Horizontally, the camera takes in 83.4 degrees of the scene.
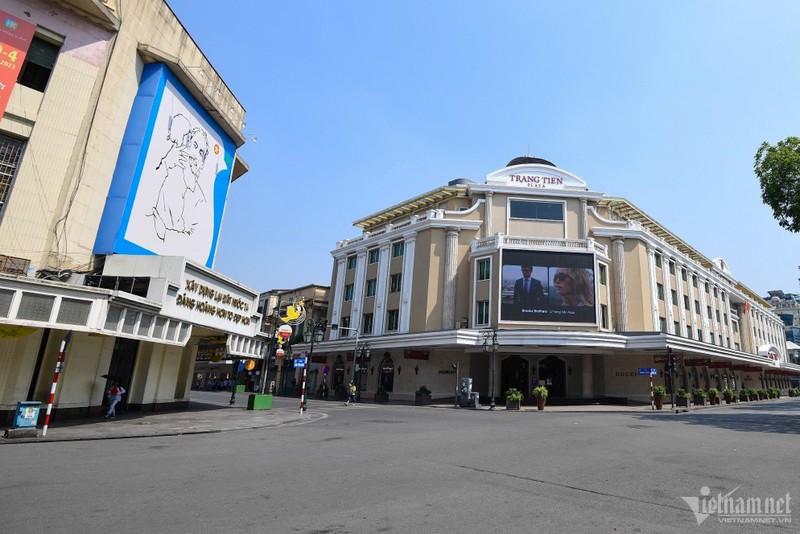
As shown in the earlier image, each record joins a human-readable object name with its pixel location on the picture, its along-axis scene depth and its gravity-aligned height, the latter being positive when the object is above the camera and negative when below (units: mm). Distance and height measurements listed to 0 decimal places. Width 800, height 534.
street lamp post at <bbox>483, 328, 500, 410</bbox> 30812 +2865
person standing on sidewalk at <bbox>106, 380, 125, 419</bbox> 16203 -1551
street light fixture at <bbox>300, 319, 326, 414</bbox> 37438 +3617
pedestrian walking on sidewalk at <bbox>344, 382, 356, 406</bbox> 32988 -1425
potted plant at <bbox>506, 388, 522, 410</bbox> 29322 -1011
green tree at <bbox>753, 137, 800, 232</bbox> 21578 +10654
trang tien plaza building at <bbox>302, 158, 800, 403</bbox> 34969 +7701
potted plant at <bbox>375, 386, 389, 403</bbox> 37562 -1804
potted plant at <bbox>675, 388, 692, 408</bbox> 30248 -14
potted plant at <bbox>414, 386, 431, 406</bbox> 34656 -1485
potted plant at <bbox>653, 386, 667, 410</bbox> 28719 +32
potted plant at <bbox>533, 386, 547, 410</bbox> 28855 -562
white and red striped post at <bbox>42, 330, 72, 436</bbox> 11769 -601
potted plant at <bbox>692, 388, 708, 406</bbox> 32812 +121
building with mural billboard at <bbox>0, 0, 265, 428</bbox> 13469 +5036
